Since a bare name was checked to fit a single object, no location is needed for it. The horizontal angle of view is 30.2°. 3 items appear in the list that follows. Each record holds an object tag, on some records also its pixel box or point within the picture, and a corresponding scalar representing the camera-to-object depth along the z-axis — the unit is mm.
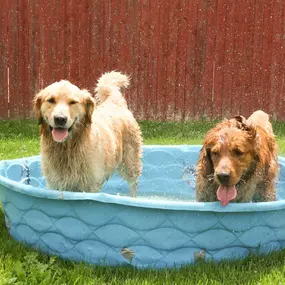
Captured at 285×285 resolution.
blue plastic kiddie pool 4102
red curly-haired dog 4144
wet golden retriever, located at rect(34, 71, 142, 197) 4574
